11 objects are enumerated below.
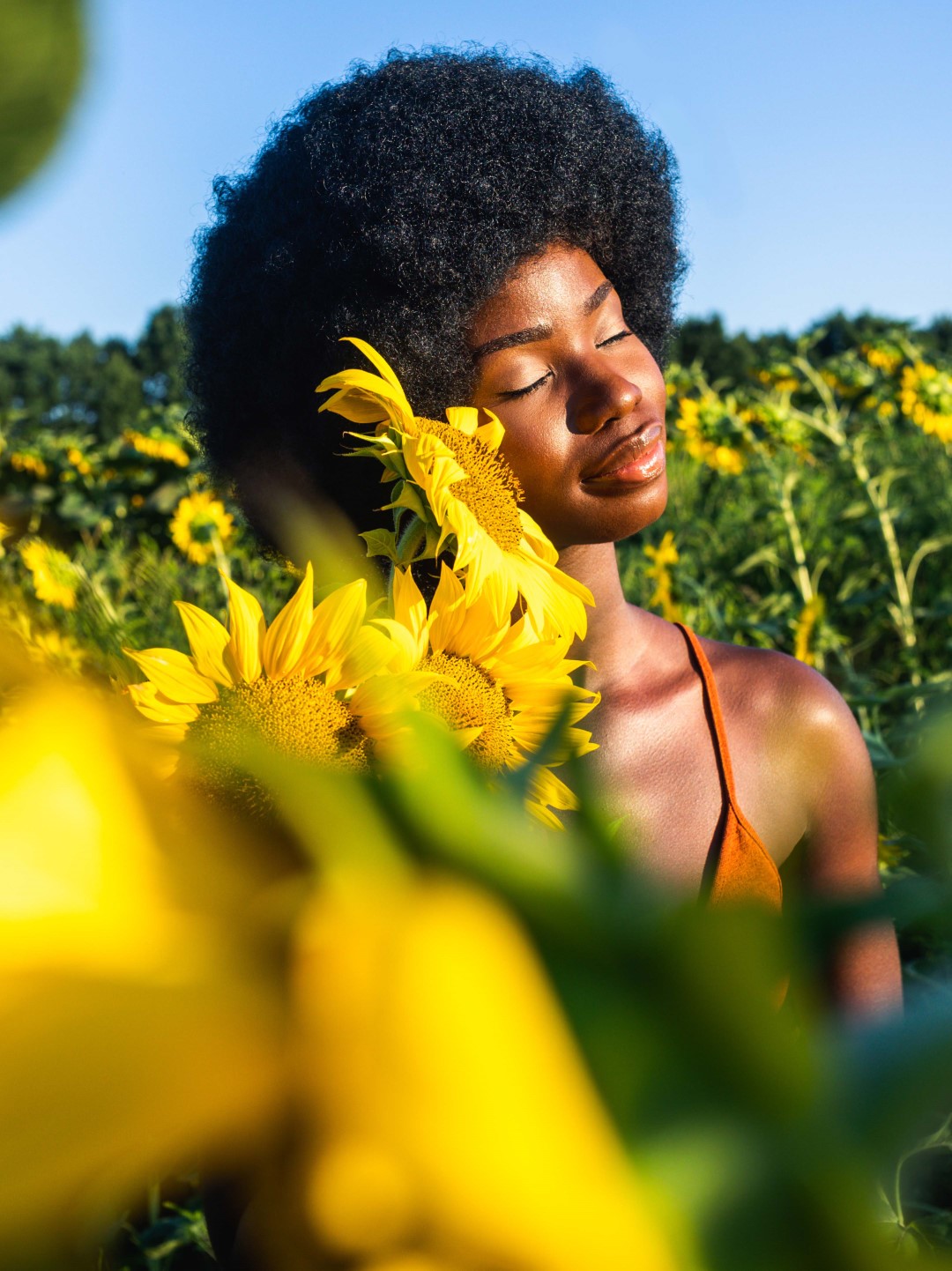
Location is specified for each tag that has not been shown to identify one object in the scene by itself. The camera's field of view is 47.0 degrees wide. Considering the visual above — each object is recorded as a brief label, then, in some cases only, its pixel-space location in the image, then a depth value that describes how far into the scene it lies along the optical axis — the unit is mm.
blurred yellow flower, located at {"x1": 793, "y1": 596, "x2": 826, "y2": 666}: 1480
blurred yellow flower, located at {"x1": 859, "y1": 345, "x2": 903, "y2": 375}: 3230
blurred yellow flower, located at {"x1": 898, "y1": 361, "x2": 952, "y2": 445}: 2805
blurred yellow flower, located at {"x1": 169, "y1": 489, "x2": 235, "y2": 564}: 2131
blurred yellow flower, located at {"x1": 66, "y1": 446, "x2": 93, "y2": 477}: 3693
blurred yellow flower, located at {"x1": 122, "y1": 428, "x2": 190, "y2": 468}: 3201
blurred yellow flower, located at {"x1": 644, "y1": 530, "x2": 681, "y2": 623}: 1751
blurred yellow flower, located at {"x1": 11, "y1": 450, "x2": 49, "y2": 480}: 3436
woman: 766
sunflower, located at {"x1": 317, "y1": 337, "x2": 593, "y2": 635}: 559
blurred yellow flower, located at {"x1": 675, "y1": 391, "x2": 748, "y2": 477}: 2697
